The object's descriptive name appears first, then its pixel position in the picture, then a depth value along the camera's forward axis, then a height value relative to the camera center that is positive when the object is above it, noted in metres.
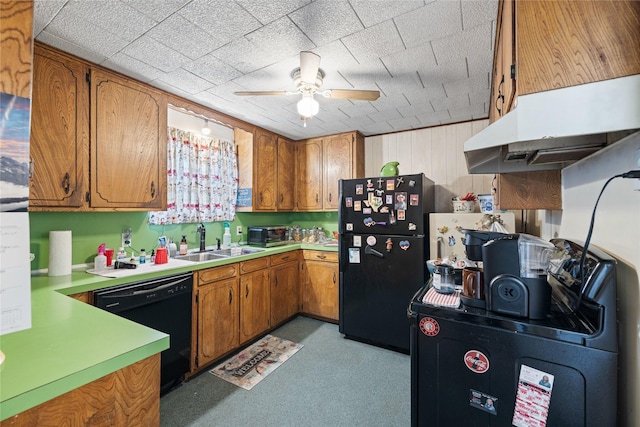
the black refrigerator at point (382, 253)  2.45 -0.39
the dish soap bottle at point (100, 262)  1.91 -0.36
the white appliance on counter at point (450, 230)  2.37 -0.17
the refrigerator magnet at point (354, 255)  2.70 -0.44
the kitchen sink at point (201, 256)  2.60 -0.44
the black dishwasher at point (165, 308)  1.68 -0.66
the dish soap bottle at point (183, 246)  2.62 -0.34
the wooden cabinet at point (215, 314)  2.15 -0.87
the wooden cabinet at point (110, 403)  0.71 -0.56
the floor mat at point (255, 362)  2.12 -1.29
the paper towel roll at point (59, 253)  1.75 -0.27
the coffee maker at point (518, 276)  0.93 -0.23
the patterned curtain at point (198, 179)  2.65 +0.34
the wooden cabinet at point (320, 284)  3.09 -0.85
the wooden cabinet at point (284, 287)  2.94 -0.86
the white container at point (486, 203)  2.54 +0.08
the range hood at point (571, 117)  0.61 +0.23
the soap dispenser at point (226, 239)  3.12 -0.32
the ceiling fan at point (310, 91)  1.67 +0.83
